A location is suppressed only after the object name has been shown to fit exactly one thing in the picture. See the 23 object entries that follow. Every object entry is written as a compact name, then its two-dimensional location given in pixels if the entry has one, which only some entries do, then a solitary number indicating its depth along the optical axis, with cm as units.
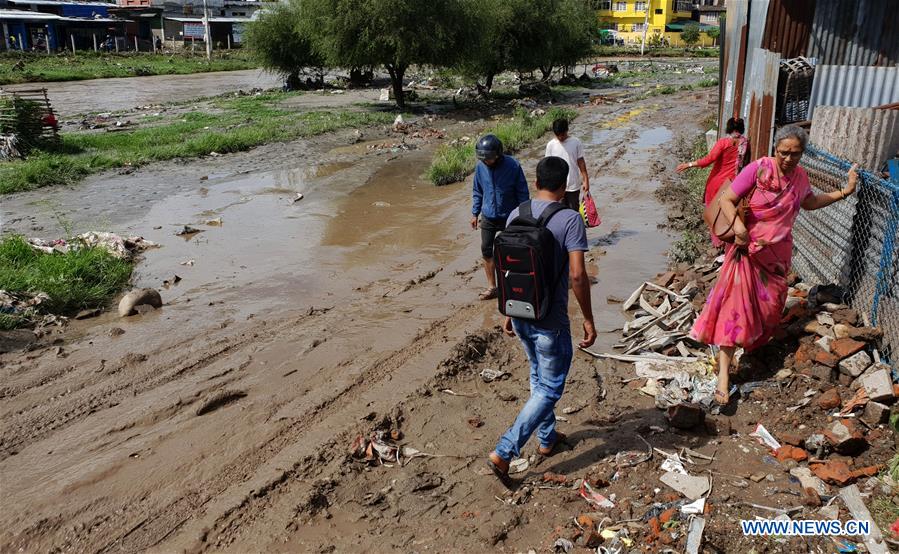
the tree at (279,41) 3322
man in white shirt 769
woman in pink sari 418
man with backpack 354
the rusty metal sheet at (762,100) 859
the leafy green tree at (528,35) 3145
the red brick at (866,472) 358
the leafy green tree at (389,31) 2420
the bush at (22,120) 1582
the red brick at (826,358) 442
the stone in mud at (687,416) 421
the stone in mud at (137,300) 695
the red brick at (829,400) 416
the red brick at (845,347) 436
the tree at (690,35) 6701
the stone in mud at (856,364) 429
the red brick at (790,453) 383
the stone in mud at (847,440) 373
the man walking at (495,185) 639
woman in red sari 786
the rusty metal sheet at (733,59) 1190
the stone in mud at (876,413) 391
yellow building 7569
